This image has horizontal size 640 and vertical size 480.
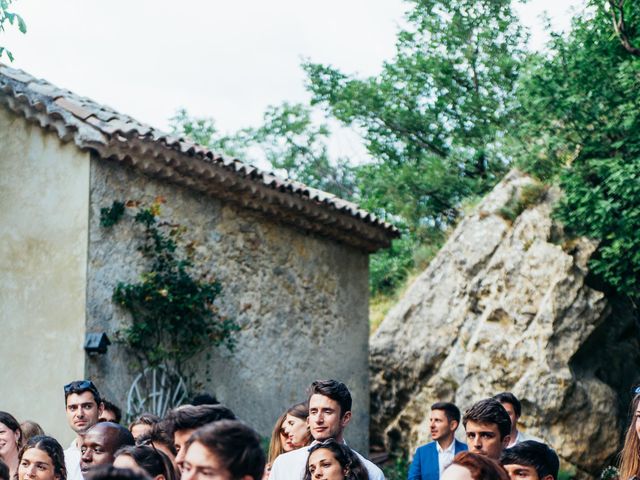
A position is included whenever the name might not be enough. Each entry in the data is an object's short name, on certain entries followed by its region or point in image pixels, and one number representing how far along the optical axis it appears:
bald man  5.73
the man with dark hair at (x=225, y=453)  3.41
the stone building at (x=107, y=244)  11.58
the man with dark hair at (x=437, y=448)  8.39
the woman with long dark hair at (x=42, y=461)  5.87
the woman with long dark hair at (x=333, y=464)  5.71
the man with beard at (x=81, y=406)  7.20
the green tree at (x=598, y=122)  14.23
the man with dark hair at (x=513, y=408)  8.09
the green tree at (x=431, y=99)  24.39
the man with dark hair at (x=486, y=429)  6.83
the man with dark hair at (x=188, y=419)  4.22
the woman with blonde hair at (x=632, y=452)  6.10
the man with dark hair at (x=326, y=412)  6.42
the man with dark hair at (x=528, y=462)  5.37
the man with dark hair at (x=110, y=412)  7.98
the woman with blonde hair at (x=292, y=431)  7.21
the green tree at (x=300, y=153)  32.06
